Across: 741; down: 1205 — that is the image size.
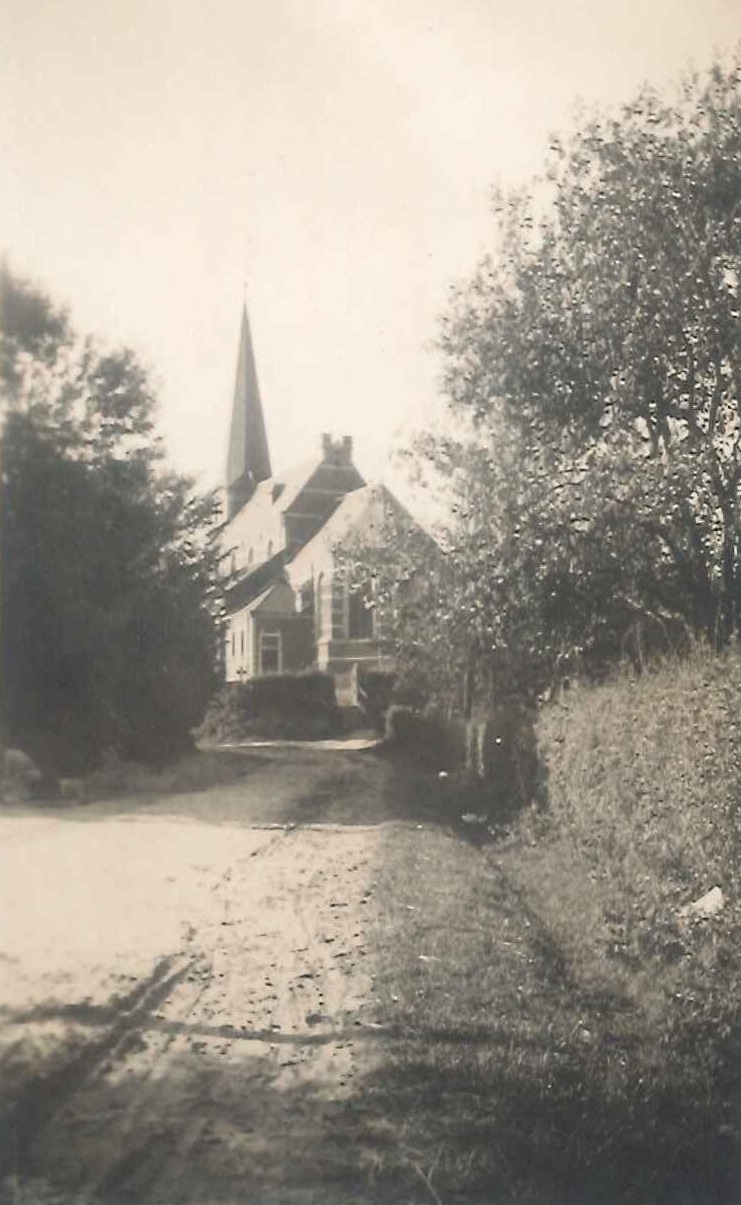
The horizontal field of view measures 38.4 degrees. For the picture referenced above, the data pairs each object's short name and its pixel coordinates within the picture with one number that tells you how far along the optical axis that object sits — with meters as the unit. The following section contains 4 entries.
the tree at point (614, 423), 8.98
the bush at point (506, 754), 10.93
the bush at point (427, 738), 11.71
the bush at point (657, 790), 5.63
